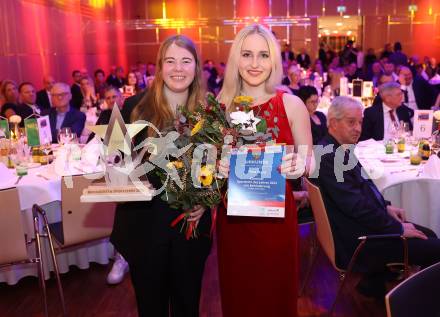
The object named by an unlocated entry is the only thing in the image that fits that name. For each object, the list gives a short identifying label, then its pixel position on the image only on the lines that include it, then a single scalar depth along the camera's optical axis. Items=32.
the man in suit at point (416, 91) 8.08
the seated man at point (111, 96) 5.78
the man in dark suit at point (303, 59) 15.56
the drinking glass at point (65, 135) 4.52
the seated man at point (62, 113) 5.51
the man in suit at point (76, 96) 9.00
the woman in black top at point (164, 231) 2.14
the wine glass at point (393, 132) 4.44
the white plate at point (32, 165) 3.97
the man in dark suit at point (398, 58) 13.09
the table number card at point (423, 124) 4.36
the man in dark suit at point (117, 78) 12.07
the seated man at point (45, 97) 8.58
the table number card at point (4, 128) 4.41
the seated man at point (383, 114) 5.13
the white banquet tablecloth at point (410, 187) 3.47
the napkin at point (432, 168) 3.46
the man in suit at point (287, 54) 15.05
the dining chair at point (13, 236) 2.93
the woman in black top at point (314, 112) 5.43
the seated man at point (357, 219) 2.83
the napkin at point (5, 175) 3.53
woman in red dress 2.27
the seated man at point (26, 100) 6.20
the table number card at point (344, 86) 8.34
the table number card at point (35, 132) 4.21
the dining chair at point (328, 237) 2.74
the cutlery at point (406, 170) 3.60
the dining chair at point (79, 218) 3.16
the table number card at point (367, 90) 7.29
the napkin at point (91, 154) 3.88
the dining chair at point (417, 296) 1.34
